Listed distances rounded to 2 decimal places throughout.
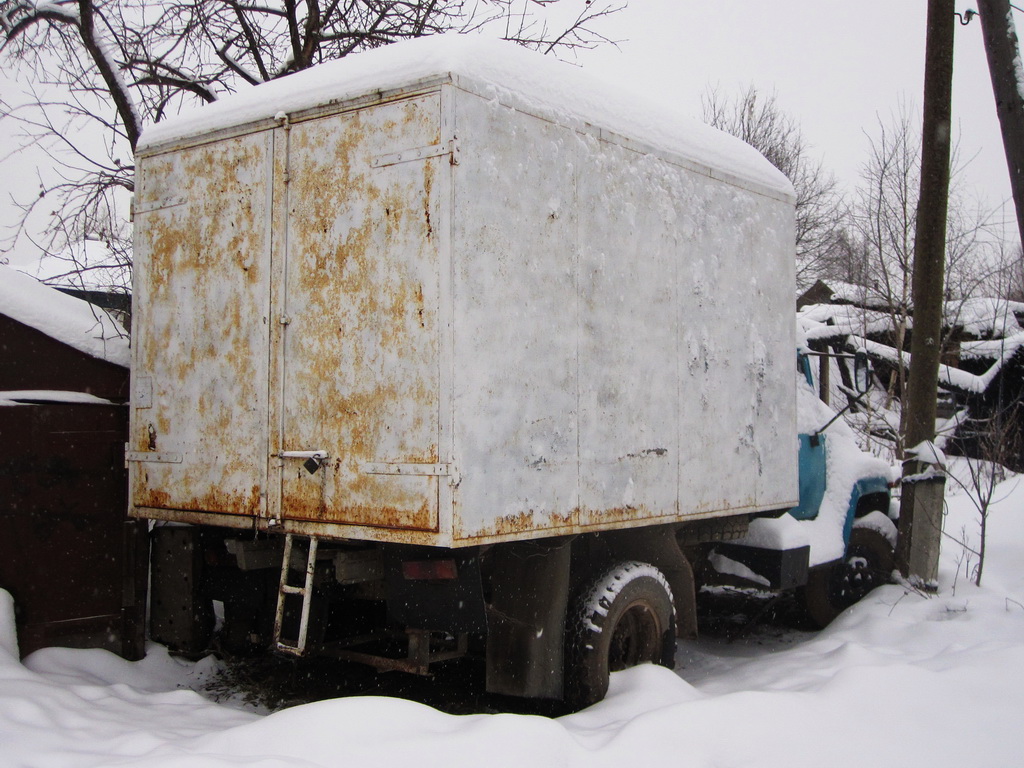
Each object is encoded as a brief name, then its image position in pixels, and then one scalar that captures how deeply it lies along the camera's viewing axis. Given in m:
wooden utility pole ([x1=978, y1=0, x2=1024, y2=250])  6.19
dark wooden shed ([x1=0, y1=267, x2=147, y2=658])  5.28
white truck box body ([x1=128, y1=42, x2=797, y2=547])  4.09
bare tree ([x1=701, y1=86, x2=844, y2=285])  27.05
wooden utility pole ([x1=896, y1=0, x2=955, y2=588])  7.32
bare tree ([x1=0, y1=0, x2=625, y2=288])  8.77
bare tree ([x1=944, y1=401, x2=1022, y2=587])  6.98
